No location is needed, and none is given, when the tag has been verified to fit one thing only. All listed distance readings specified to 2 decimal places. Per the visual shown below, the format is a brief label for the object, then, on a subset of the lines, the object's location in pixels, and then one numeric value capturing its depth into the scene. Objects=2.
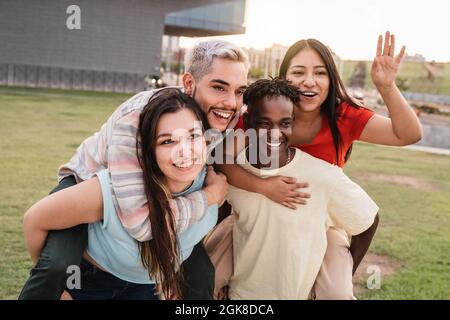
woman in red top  2.28
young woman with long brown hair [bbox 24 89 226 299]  1.95
